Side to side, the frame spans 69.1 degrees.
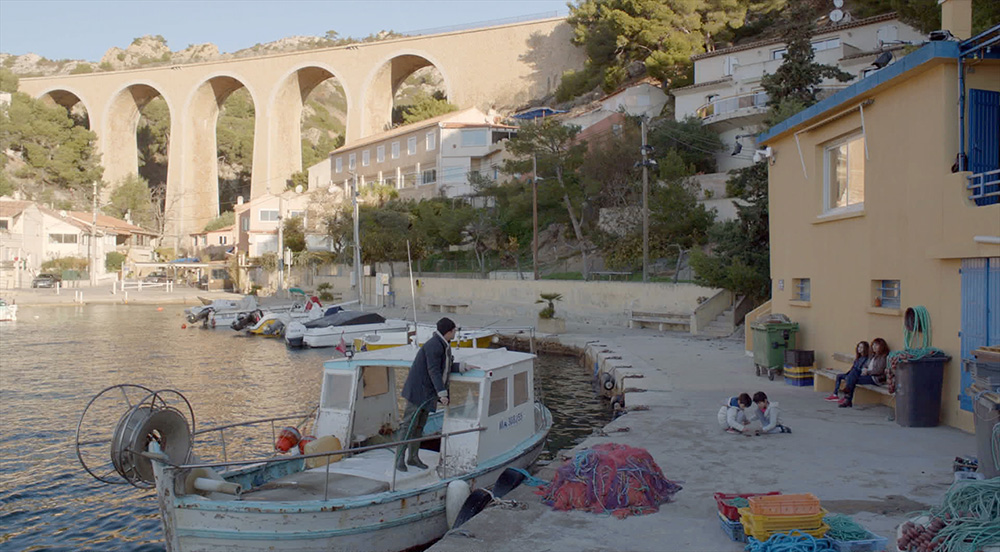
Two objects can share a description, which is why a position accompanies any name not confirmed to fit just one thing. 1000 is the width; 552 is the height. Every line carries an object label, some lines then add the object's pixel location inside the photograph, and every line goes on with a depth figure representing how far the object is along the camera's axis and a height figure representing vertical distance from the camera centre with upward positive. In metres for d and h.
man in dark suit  8.35 -1.19
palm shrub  28.88 -1.13
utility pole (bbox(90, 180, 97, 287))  67.31 +1.07
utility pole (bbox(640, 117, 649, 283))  27.45 +2.31
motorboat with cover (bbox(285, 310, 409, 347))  29.45 -2.10
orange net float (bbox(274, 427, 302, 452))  9.52 -2.14
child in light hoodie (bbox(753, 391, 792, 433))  9.93 -1.82
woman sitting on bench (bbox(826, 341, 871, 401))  11.64 -1.16
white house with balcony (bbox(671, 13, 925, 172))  38.56 +12.20
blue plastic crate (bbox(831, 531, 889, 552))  5.47 -1.99
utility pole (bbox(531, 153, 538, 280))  33.66 +3.85
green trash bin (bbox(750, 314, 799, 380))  14.77 -1.19
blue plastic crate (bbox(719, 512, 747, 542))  5.97 -2.05
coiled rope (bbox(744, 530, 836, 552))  5.43 -1.96
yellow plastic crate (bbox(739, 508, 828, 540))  5.70 -1.89
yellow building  9.46 +1.18
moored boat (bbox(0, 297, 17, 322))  41.03 -2.13
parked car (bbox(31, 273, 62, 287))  64.50 -0.54
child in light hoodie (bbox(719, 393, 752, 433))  9.98 -1.86
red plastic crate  6.08 -1.93
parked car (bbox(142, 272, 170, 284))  75.30 -0.20
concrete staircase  24.23 -1.50
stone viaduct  79.00 +22.26
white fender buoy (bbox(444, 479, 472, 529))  8.06 -2.43
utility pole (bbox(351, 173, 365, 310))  37.41 +1.09
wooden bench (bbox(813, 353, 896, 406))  11.28 -1.78
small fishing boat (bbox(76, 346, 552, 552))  7.03 -2.21
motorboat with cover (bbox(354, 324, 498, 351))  23.12 -1.99
